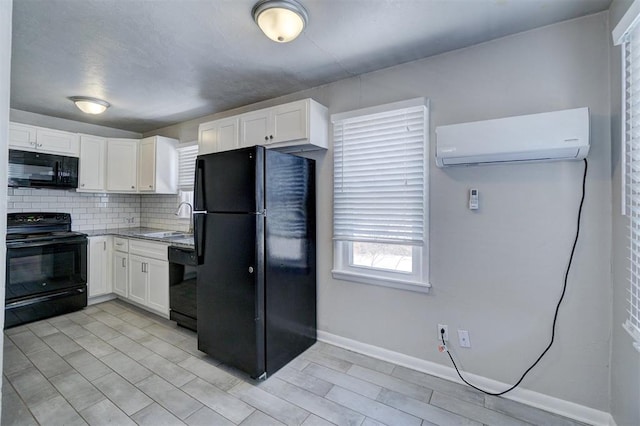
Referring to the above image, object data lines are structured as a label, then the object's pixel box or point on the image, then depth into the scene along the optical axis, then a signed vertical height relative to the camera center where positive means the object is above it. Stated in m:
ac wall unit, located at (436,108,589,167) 1.69 +0.47
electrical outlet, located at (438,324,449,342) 2.25 -0.86
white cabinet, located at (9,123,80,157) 3.33 +0.87
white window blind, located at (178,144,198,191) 4.09 +0.67
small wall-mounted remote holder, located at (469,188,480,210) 2.12 +0.12
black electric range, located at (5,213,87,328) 3.17 -0.61
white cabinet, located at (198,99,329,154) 2.60 +0.81
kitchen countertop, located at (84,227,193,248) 3.17 -0.25
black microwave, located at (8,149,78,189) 3.29 +0.51
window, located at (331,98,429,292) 2.36 +0.18
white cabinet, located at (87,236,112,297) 3.80 -0.66
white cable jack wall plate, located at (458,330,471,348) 2.18 -0.88
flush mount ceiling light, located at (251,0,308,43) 1.70 +1.14
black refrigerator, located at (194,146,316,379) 2.24 -0.33
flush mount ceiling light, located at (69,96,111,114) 3.16 +1.17
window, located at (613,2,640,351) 1.39 +0.35
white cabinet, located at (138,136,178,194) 4.01 +0.66
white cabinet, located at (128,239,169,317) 3.30 -0.69
